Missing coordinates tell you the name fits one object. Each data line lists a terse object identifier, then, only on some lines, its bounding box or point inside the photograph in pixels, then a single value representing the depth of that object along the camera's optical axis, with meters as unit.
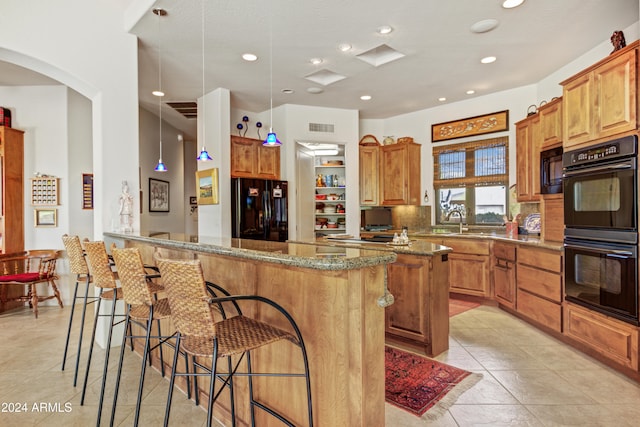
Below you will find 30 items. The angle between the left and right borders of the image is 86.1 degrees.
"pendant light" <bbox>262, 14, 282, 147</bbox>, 3.25
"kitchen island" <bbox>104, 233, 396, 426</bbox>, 1.46
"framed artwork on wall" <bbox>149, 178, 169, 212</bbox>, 6.61
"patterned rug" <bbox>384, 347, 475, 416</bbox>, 2.29
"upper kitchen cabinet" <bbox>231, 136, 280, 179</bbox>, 5.29
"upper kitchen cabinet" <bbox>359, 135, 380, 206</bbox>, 6.18
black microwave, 3.69
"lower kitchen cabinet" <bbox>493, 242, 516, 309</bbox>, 4.10
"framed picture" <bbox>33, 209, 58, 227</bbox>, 4.86
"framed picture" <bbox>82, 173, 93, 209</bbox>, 5.06
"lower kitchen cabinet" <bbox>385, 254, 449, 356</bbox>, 2.95
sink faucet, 5.40
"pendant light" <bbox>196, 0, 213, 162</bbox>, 5.20
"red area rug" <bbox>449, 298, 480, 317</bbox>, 4.38
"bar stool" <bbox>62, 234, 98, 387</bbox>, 2.73
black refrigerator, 5.01
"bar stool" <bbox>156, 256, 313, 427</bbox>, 1.35
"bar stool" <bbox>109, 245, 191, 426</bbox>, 1.82
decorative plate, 4.51
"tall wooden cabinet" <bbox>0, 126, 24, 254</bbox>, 4.54
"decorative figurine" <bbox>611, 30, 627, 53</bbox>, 2.89
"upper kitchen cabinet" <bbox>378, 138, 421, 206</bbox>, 5.96
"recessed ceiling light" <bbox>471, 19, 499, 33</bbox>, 3.23
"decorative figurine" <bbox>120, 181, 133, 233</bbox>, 3.44
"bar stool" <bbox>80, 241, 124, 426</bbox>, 2.32
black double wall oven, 2.52
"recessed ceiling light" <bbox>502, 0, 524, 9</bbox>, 2.91
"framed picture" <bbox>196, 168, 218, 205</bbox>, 5.07
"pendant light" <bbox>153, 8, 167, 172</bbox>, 3.09
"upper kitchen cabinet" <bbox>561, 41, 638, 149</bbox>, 2.53
